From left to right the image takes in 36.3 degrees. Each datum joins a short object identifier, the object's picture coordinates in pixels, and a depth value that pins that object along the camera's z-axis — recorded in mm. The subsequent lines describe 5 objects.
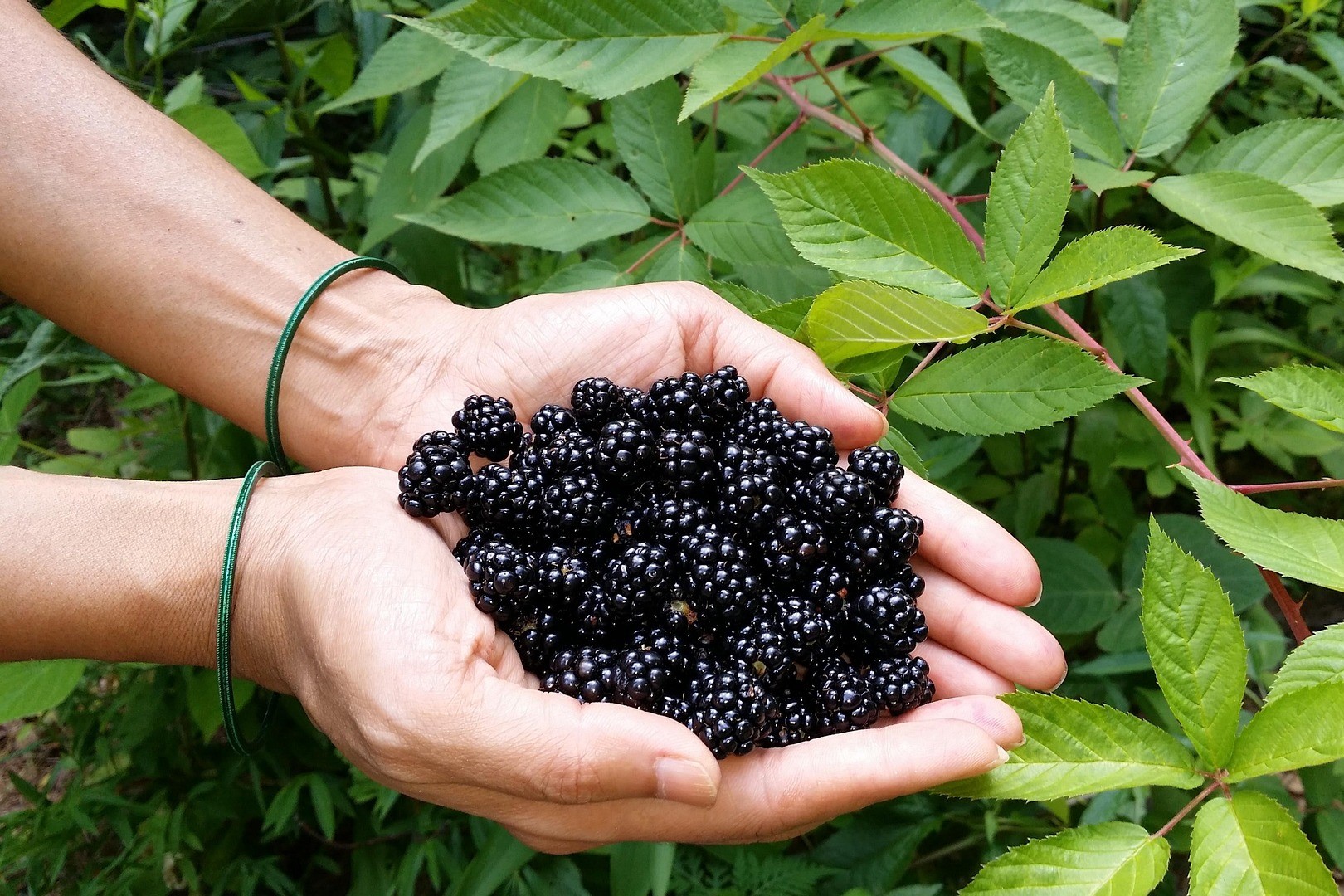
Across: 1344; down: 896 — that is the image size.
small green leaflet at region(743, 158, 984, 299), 490
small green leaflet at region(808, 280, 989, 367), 471
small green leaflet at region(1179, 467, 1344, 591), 454
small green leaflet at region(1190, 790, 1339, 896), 434
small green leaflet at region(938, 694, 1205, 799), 452
